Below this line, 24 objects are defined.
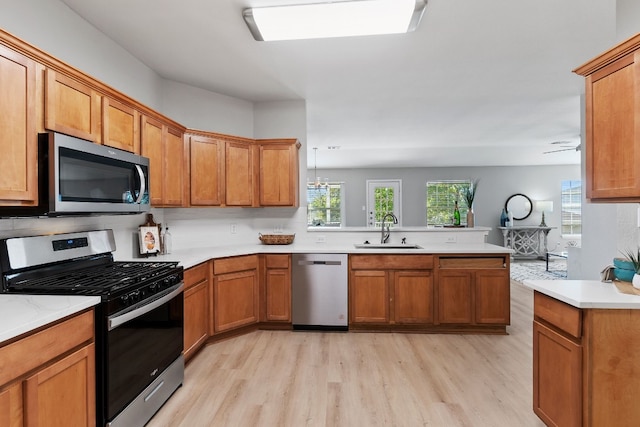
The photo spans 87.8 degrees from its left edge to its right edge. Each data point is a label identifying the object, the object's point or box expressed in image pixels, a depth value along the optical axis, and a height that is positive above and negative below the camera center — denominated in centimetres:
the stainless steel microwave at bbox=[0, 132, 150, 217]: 167 +19
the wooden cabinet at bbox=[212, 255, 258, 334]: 311 -78
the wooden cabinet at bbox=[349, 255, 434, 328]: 340 -80
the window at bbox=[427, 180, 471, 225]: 909 +31
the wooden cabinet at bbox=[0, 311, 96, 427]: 119 -66
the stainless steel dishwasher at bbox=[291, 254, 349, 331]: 345 -82
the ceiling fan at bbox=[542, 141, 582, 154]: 676 +141
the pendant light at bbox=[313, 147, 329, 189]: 768 +122
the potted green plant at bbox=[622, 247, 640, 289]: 170 -31
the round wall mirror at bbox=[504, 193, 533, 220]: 887 +14
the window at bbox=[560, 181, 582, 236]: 888 +14
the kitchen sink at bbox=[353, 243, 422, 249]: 386 -39
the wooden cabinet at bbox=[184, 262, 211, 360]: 265 -80
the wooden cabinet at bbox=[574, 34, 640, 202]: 159 +45
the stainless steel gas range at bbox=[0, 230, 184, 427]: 164 -52
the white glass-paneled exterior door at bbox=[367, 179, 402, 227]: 917 +37
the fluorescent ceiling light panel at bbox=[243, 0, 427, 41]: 212 +131
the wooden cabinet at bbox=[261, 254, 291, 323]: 346 -74
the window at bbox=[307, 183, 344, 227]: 944 +21
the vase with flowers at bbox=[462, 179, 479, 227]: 411 -2
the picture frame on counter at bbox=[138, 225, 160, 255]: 291 -24
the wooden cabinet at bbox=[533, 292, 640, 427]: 152 -72
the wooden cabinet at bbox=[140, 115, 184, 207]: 269 +46
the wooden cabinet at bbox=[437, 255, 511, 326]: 334 -79
